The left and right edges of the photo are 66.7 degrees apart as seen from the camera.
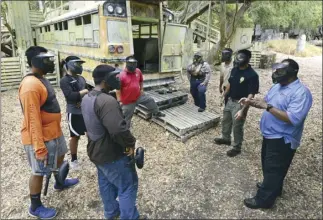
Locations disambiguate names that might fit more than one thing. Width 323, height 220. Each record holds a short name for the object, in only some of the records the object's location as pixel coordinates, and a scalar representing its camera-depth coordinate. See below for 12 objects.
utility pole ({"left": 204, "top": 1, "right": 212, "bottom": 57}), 12.73
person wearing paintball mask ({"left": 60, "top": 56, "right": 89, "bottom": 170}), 3.76
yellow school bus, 6.14
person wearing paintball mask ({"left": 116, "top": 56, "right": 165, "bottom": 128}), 4.86
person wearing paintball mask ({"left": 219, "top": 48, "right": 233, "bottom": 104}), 5.29
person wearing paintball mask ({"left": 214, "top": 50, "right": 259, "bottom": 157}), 4.21
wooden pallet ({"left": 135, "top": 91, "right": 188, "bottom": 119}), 6.48
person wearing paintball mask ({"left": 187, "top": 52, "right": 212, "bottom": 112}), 6.27
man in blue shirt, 2.97
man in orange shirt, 2.82
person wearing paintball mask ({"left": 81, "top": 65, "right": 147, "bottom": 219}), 2.57
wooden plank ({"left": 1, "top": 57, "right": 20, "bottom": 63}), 9.58
